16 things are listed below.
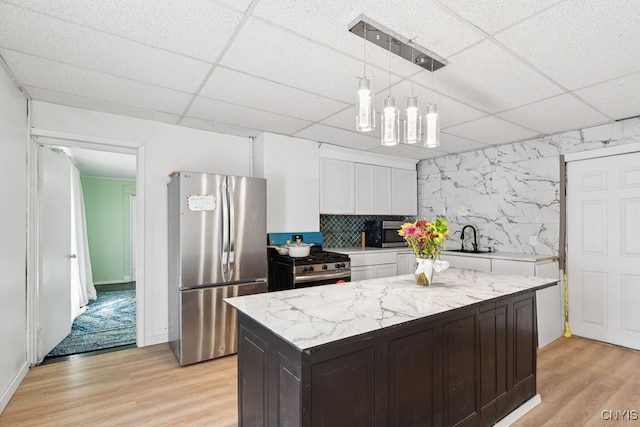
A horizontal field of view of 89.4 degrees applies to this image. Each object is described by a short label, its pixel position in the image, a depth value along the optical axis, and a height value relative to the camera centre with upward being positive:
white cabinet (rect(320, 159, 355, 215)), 4.43 +0.35
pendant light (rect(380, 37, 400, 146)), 1.83 +0.52
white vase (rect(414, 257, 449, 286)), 2.22 -0.39
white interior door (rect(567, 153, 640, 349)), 3.44 -0.42
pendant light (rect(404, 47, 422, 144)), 1.94 +0.54
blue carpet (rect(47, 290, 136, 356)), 3.43 -1.43
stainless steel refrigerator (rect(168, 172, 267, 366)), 3.03 -0.43
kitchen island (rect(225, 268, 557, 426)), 1.38 -0.73
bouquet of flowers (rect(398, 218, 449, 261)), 2.21 -0.18
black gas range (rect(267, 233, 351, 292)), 3.51 -0.64
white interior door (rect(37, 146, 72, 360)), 3.08 -0.38
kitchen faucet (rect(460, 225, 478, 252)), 4.66 -0.38
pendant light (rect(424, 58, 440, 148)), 2.01 +0.54
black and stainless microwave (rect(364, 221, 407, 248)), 4.90 -0.36
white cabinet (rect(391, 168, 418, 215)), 5.23 +0.32
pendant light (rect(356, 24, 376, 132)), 1.72 +0.57
